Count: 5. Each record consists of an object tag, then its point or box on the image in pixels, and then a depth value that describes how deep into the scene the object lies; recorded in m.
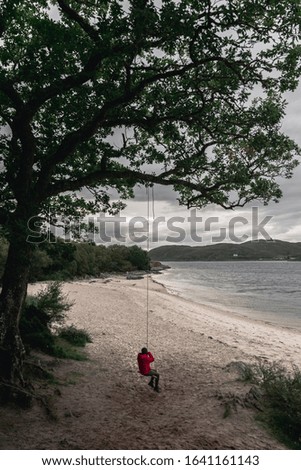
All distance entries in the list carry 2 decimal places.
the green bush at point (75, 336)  13.80
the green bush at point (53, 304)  15.05
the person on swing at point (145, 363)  9.07
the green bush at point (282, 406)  6.97
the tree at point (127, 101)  6.74
